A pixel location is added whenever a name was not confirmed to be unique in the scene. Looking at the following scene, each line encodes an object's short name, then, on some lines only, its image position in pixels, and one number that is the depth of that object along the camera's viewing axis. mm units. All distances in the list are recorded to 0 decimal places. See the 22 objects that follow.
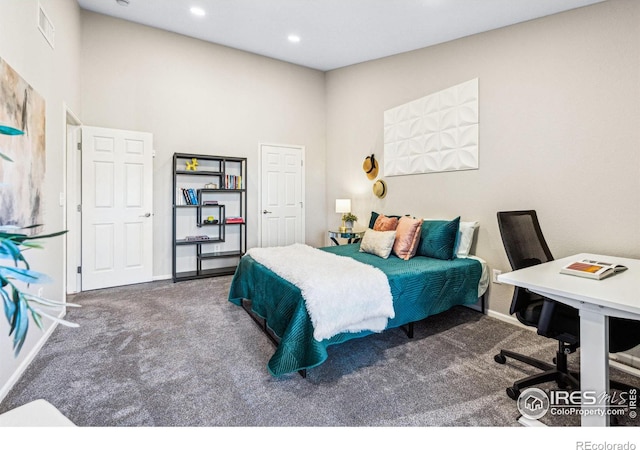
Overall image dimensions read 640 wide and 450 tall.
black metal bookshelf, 4453
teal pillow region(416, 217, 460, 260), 3065
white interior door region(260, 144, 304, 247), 5168
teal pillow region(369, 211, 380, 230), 4049
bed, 1978
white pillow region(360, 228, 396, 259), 3150
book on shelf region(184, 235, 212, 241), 4484
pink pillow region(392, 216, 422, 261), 3143
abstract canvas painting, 1844
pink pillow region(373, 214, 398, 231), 3570
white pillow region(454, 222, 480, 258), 3168
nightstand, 4547
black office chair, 1674
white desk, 1312
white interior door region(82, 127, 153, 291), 3883
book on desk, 1645
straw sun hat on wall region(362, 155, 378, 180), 4543
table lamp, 4844
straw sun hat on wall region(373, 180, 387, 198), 4387
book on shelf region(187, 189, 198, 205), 4465
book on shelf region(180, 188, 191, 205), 4438
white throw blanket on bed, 2027
